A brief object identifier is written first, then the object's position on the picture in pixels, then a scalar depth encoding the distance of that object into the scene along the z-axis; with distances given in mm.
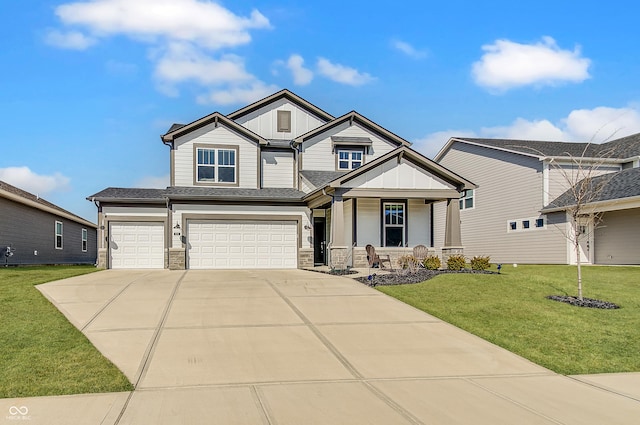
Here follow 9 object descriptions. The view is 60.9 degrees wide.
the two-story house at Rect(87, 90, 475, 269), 20906
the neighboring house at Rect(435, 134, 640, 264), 23000
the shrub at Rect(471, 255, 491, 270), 18188
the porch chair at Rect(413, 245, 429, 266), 19812
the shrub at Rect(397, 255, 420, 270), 17452
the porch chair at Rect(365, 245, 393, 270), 20750
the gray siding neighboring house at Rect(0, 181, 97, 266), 23047
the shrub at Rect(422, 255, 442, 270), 18453
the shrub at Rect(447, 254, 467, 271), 18297
